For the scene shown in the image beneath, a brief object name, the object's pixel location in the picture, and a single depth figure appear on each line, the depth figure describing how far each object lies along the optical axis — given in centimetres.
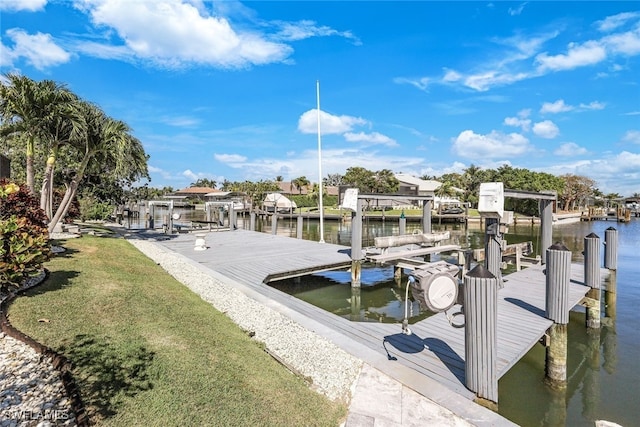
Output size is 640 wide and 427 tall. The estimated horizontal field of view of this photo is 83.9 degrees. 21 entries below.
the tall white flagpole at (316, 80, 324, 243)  1897
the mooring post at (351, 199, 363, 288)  1103
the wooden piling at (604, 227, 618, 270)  909
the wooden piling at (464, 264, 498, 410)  380
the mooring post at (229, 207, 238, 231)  2326
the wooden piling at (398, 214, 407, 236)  1639
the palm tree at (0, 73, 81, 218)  1064
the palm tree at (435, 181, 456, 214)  5847
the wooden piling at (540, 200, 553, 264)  1084
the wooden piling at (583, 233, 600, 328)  784
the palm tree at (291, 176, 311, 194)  7357
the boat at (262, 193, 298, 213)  3103
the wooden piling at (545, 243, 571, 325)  554
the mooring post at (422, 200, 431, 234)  1367
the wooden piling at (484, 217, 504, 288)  789
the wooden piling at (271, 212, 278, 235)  2123
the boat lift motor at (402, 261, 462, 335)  414
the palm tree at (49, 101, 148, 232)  1221
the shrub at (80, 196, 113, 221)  2558
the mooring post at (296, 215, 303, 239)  2194
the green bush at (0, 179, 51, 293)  489
